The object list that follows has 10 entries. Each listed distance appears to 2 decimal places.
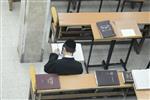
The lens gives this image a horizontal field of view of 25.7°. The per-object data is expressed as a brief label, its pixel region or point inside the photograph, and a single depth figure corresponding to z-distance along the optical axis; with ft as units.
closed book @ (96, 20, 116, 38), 14.19
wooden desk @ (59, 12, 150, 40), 14.82
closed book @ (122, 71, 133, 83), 12.51
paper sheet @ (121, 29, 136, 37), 14.42
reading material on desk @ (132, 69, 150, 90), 12.42
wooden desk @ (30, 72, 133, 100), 12.14
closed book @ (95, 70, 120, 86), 12.42
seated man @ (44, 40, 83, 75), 12.24
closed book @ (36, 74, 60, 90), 11.84
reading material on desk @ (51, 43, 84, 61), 13.90
